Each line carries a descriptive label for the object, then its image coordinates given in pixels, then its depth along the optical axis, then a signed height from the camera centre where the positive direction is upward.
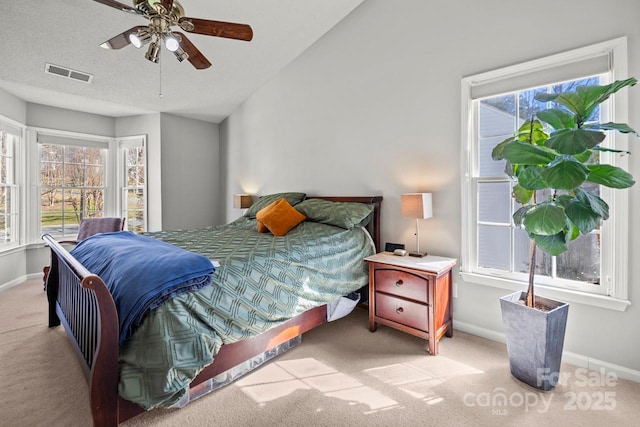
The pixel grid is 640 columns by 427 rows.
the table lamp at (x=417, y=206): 2.62 +0.03
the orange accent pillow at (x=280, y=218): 3.06 -0.08
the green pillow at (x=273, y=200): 3.77 +0.13
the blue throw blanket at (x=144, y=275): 1.44 -0.35
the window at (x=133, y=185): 4.88 +0.43
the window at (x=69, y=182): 4.39 +0.45
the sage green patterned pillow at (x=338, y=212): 2.93 -0.02
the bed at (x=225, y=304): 1.38 -0.59
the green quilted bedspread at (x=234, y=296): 1.40 -0.54
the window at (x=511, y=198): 1.95 +0.12
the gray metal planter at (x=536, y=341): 1.80 -0.82
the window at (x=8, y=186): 3.85 +0.33
